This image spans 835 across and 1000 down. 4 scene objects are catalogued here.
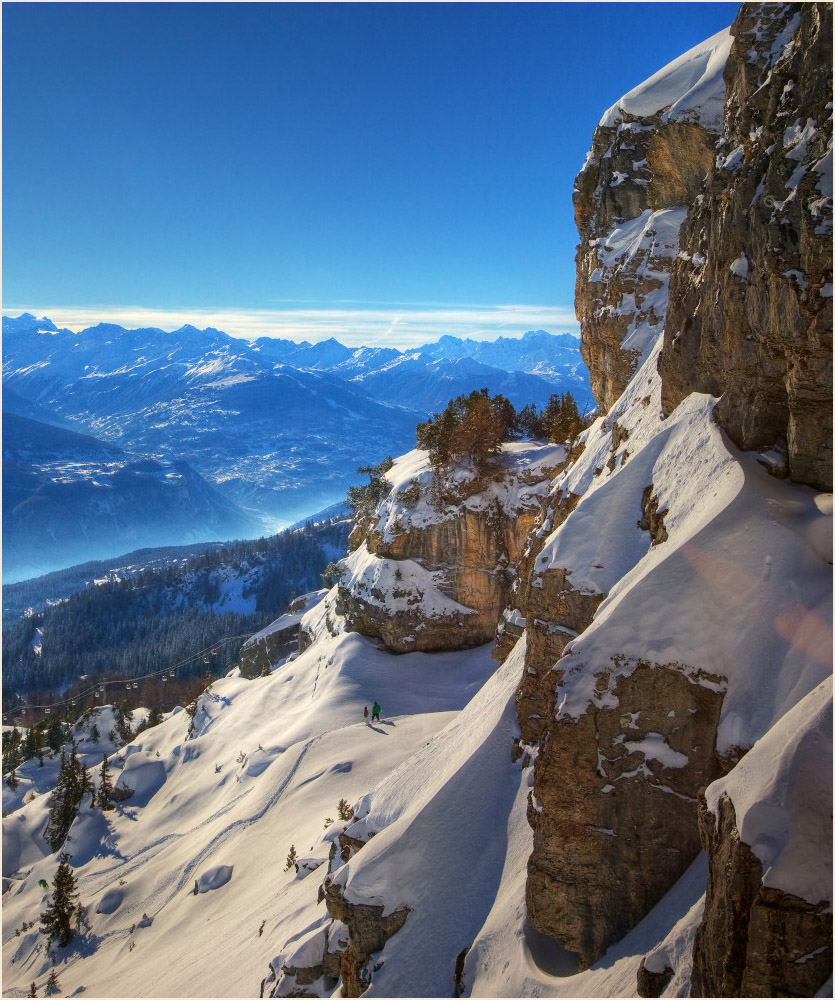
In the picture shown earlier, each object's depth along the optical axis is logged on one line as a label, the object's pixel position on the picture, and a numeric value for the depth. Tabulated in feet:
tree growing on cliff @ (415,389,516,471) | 159.33
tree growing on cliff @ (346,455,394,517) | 182.19
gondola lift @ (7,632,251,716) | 410.93
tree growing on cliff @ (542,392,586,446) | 152.66
